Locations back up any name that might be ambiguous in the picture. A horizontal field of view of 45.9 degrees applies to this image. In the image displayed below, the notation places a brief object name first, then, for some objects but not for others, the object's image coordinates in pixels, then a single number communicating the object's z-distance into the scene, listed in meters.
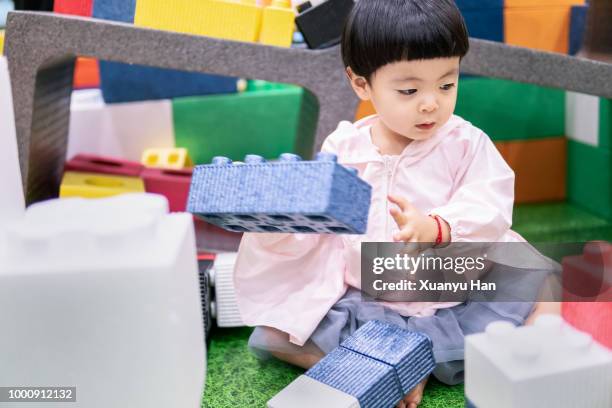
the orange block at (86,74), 1.95
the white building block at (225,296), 1.10
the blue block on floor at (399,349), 0.85
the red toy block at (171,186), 1.53
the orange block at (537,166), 1.77
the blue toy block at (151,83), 1.75
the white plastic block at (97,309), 0.58
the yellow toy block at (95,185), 1.43
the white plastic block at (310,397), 0.78
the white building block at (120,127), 1.75
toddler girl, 0.90
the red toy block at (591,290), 0.90
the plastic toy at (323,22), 1.25
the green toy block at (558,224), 1.53
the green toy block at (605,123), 1.60
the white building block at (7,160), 0.72
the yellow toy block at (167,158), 1.69
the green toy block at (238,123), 1.80
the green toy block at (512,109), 1.73
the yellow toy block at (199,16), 1.26
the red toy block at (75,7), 1.30
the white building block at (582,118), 1.67
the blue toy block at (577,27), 1.51
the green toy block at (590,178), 1.64
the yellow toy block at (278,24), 1.25
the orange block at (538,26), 1.49
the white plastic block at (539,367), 0.60
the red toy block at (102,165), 1.57
